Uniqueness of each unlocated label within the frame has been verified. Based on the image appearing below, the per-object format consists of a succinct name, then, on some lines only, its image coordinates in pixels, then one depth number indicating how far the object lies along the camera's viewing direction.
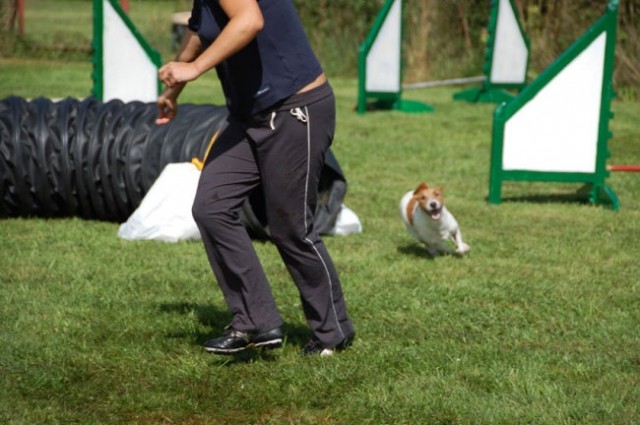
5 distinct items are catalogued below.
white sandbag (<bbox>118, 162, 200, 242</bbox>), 12.47
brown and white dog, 11.70
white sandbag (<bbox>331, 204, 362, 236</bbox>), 13.00
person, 7.36
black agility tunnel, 13.51
